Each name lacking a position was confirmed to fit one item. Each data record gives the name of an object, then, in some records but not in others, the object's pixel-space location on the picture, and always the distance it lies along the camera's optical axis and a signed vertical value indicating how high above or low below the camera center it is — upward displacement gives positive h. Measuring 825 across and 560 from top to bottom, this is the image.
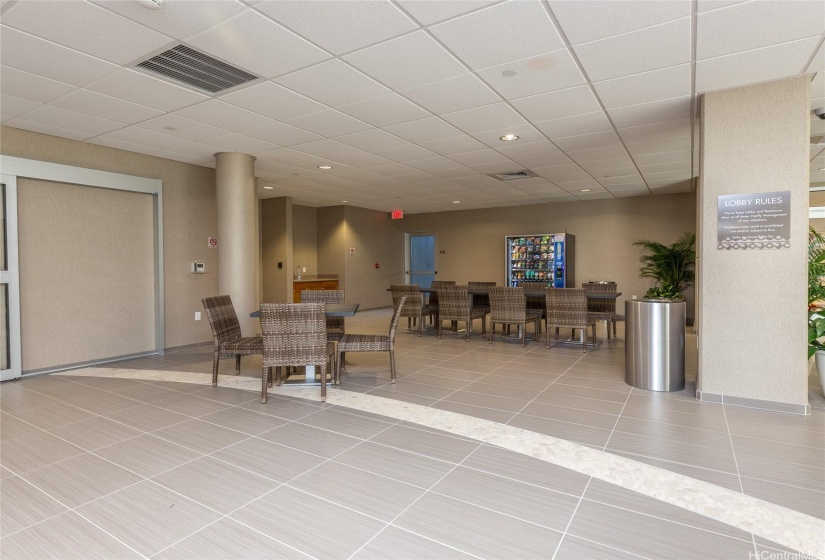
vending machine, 10.03 +0.30
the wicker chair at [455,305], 6.93 -0.52
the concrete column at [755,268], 3.54 +0.02
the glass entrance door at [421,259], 12.72 +0.40
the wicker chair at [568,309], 6.00 -0.52
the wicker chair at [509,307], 6.38 -0.52
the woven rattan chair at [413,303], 7.39 -0.51
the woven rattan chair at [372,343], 4.36 -0.70
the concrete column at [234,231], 5.82 +0.58
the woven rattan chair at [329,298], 5.80 -0.32
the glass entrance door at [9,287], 4.61 -0.11
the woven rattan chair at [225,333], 4.30 -0.60
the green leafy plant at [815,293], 3.89 -0.22
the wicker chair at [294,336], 3.74 -0.53
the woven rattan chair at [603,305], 6.63 -0.55
